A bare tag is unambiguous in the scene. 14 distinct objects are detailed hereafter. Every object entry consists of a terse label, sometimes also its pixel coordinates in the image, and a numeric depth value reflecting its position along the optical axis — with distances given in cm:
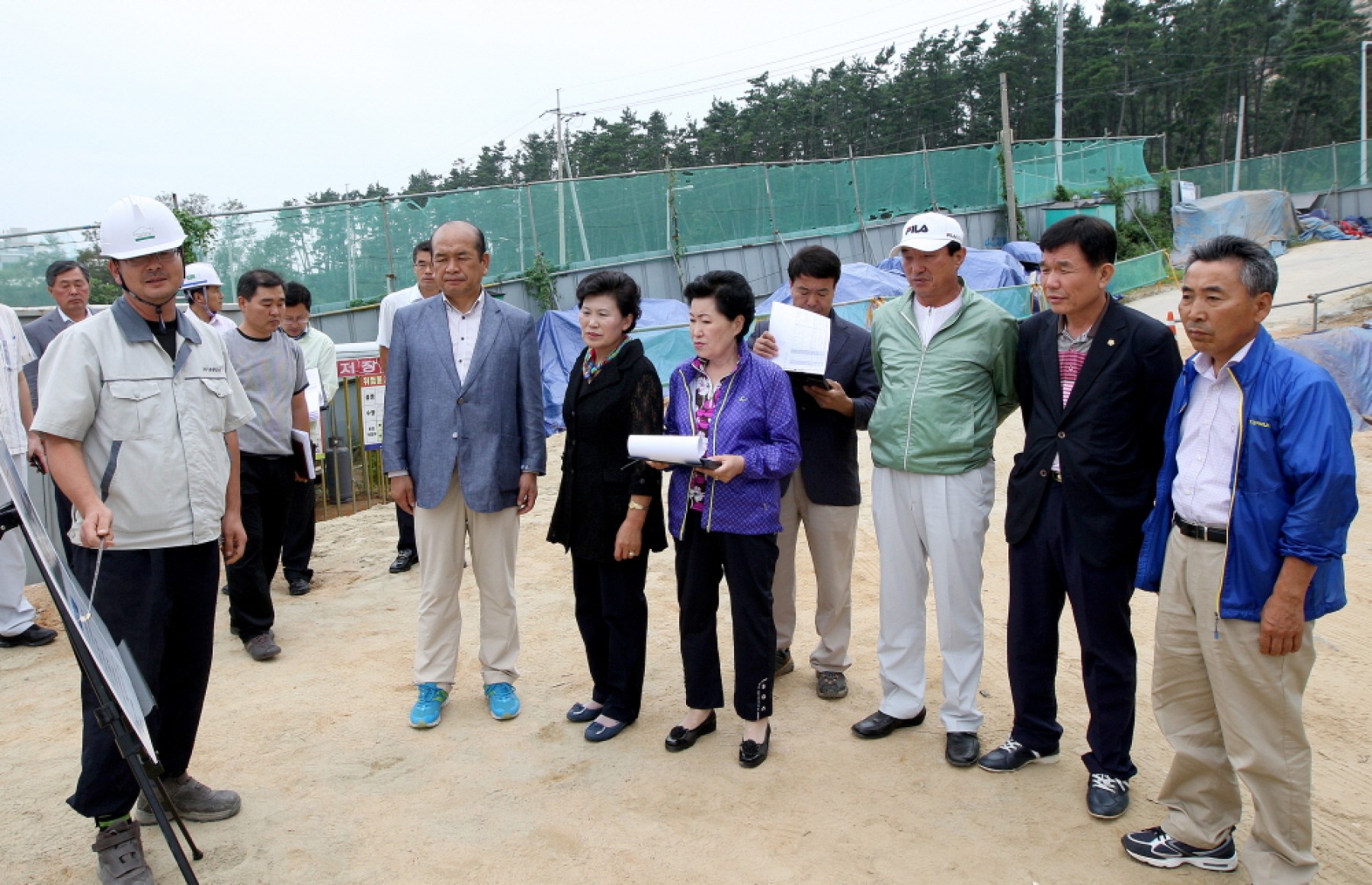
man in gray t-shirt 460
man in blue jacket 237
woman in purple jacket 331
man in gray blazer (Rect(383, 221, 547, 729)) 373
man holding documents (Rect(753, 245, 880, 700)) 387
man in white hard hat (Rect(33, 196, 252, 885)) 272
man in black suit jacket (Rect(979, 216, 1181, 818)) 293
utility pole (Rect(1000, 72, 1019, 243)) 2241
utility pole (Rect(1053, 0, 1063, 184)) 2709
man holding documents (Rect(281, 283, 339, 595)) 554
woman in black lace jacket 349
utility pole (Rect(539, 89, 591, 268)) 1598
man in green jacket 334
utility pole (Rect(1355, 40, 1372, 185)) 3197
